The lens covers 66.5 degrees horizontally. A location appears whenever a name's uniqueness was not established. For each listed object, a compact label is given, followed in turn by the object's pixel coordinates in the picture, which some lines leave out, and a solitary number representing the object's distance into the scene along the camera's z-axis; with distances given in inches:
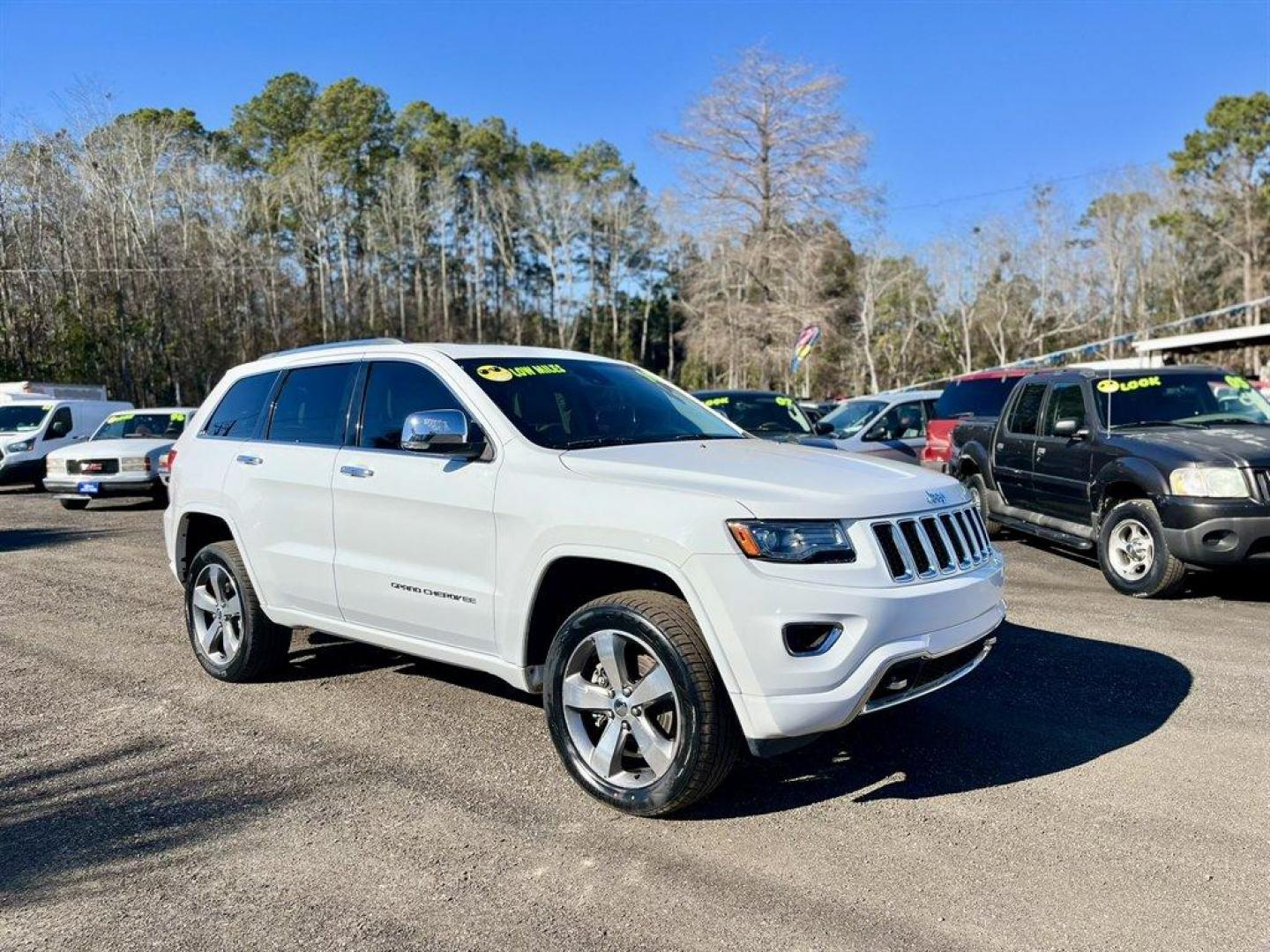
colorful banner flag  867.4
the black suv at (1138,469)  271.1
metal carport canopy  541.6
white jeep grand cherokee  133.0
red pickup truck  532.4
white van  725.3
